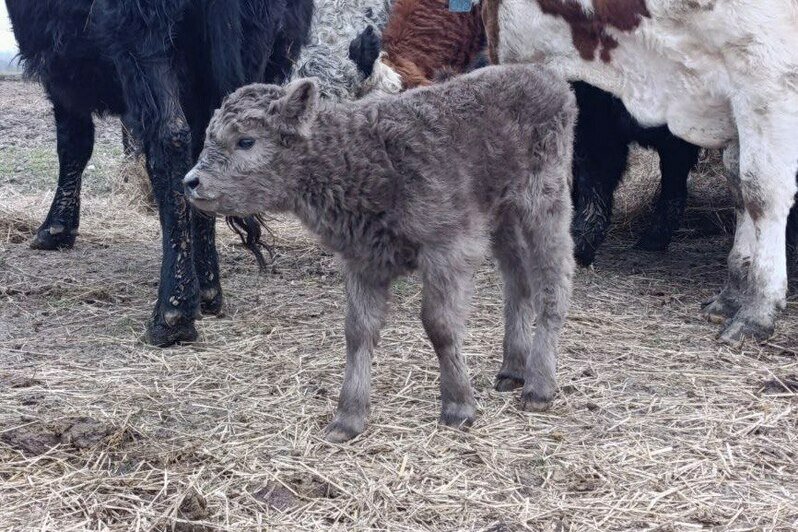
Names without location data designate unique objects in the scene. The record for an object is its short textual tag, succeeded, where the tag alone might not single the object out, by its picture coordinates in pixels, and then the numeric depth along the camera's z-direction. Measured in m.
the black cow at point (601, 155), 6.21
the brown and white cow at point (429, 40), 7.25
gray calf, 3.48
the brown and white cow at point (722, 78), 4.71
